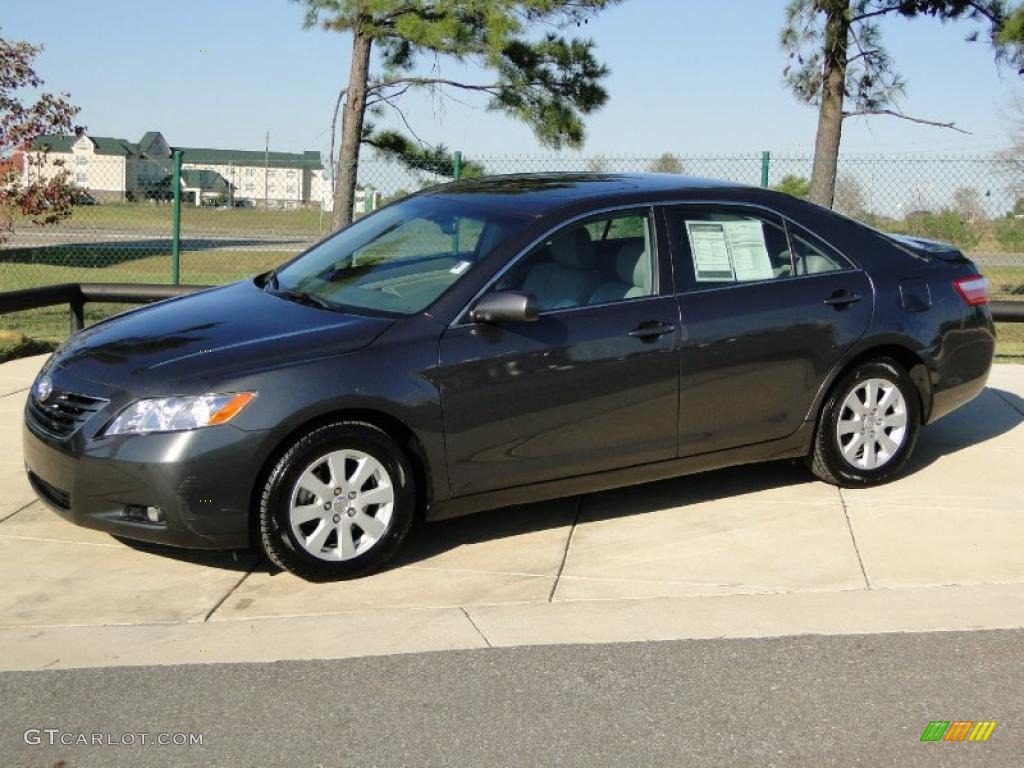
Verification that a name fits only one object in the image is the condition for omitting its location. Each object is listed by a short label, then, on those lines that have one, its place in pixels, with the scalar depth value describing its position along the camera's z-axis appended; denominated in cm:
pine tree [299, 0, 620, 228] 1489
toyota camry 538
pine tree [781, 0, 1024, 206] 1516
